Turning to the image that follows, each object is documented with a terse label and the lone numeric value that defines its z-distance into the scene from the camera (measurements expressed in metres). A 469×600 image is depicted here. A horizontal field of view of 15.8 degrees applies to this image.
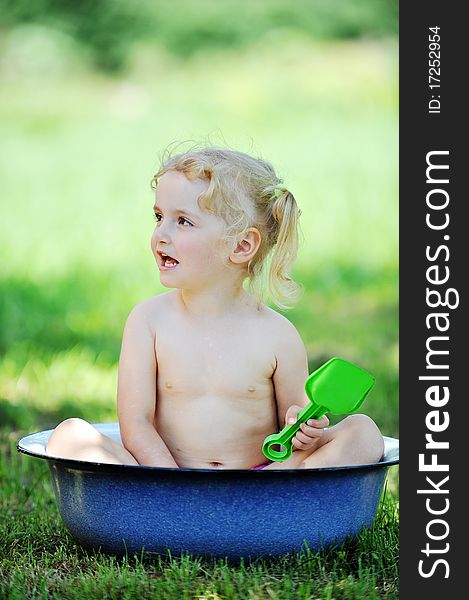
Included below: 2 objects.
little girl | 3.84
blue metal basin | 3.34
